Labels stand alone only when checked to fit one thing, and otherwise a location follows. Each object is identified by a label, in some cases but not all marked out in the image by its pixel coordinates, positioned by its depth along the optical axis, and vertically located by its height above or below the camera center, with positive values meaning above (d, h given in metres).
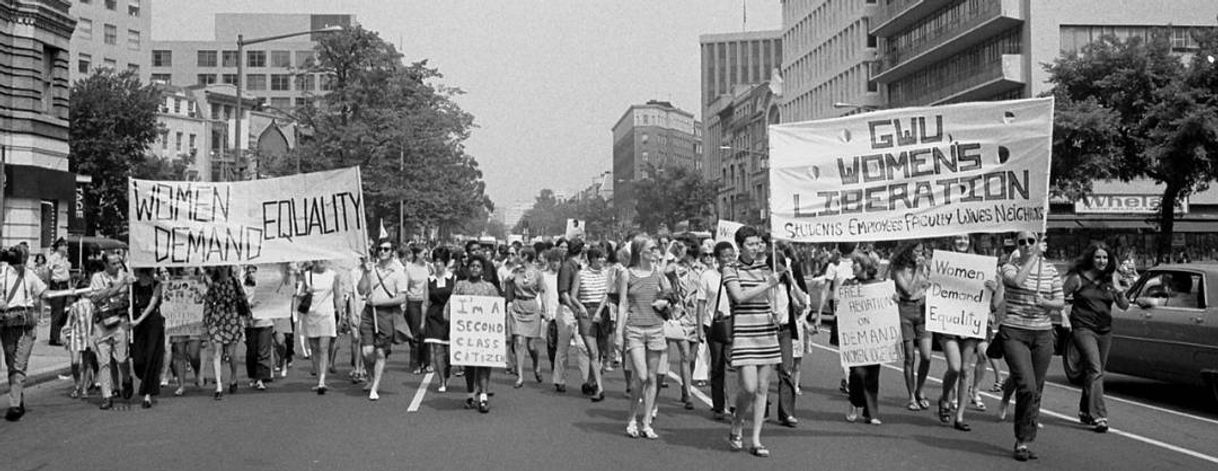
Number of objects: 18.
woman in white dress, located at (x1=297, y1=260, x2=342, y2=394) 13.15 -0.74
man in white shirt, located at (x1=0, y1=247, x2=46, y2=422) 11.04 -0.72
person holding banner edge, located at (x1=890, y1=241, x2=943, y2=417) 11.31 -0.65
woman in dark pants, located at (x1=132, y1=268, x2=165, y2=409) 11.98 -0.95
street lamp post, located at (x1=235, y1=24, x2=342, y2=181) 27.30 +4.91
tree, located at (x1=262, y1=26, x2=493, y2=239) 43.06 +4.92
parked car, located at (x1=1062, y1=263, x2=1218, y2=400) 11.57 -0.99
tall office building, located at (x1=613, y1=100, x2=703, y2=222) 176.50 +17.49
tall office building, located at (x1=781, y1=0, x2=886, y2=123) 69.12 +12.96
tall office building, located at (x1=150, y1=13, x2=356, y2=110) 115.62 +20.26
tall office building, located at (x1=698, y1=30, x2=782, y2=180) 155.25 +26.29
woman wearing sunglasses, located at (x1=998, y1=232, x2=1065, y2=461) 9.05 -0.64
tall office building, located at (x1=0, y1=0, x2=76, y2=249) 28.92 +3.58
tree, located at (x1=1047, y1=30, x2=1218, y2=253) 31.16 +3.58
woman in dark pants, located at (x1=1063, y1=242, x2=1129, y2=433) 10.19 -0.70
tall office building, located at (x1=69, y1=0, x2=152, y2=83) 78.50 +15.86
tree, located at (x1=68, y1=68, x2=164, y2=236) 55.94 +5.95
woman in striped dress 8.81 -0.69
